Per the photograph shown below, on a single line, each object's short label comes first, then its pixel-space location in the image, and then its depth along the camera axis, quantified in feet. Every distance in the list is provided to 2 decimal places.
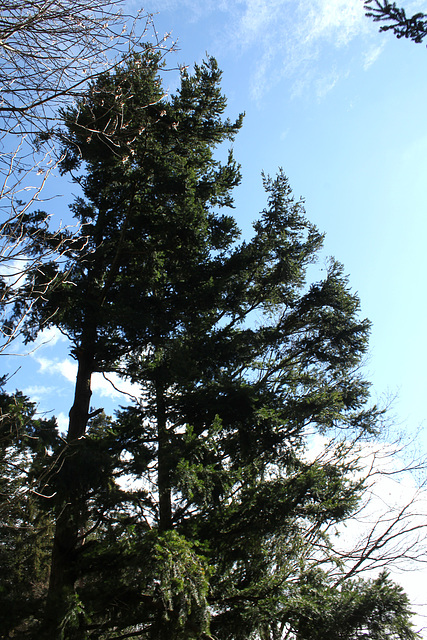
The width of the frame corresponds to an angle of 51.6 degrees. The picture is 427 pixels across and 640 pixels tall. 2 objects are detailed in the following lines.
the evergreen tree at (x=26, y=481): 19.58
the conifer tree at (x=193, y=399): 20.39
